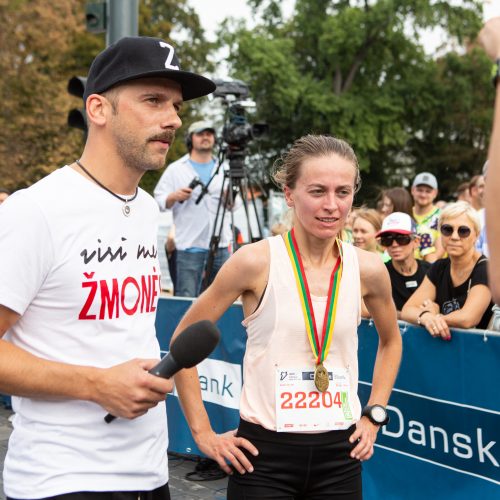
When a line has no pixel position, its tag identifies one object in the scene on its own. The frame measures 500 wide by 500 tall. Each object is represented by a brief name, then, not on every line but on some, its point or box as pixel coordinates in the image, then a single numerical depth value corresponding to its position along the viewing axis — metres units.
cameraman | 7.56
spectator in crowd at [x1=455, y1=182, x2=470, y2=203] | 8.95
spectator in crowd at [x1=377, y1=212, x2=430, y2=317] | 5.29
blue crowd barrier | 3.75
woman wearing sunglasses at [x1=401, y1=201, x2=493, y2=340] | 4.27
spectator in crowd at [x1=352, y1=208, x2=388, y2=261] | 6.47
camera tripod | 7.10
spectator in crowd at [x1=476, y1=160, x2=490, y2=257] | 6.89
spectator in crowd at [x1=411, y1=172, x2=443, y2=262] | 7.09
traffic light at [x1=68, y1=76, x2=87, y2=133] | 6.80
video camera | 7.18
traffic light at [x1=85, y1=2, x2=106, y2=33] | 7.32
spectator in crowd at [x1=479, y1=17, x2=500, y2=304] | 1.50
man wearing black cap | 1.93
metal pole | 7.03
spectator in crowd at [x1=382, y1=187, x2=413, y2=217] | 7.29
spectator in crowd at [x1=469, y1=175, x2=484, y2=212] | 7.59
